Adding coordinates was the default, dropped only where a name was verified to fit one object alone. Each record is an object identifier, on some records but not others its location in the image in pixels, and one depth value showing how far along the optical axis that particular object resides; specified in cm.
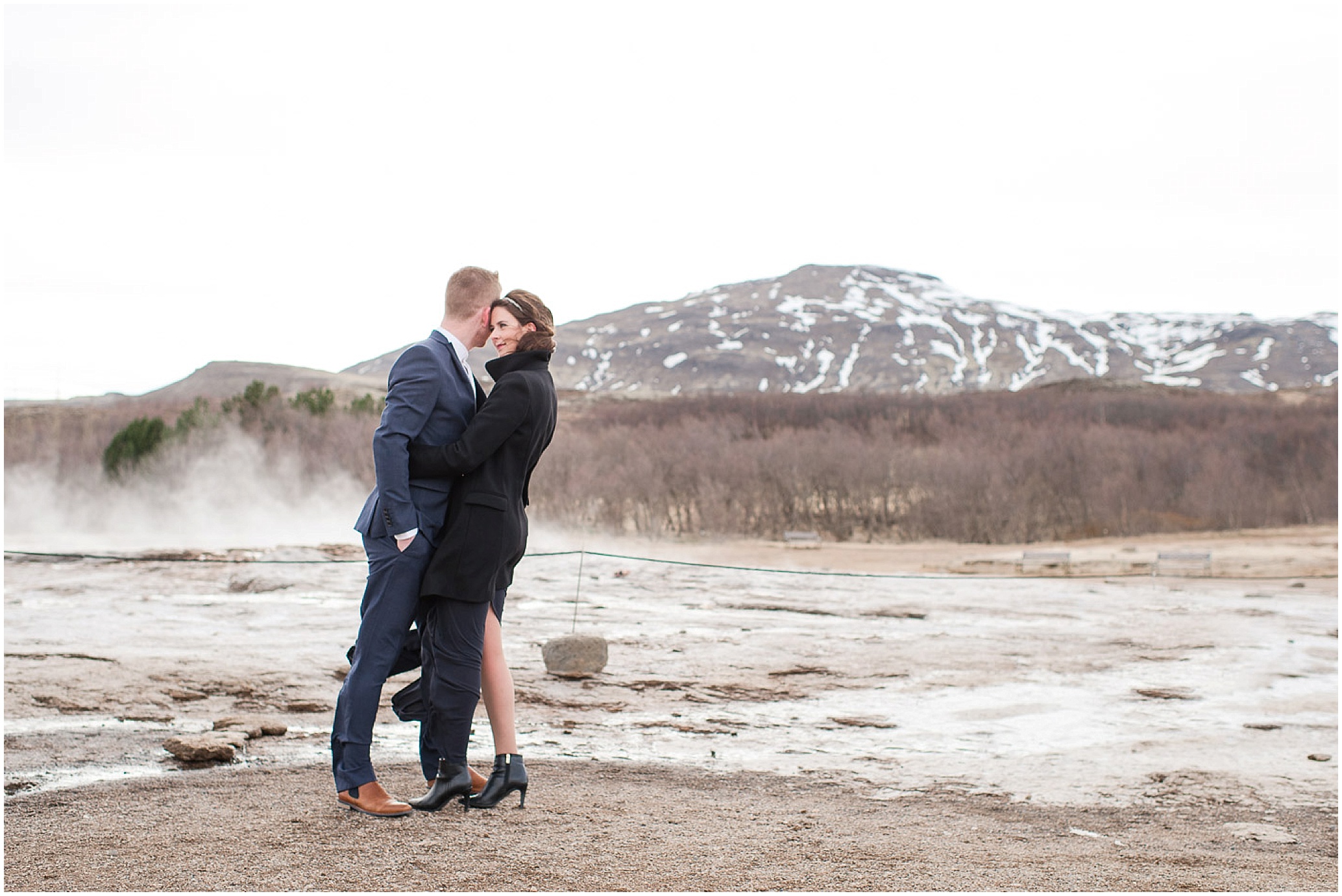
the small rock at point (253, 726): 688
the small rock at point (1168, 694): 962
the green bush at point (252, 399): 3488
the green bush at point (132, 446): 3114
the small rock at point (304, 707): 788
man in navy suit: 424
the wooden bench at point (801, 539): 2902
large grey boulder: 943
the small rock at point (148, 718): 741
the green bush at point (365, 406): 3584
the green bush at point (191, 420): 3259
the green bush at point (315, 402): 3497
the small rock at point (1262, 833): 559
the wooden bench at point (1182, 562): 2148
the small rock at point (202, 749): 602
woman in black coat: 430
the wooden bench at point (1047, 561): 2308
